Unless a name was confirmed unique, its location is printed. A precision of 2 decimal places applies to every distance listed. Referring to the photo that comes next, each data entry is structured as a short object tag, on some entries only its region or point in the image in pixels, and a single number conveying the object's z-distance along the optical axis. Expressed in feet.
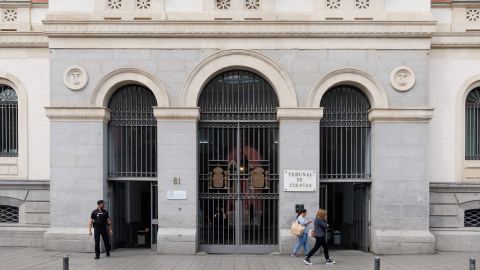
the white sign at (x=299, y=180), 46.32
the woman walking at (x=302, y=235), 43.01
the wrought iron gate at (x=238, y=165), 47.98
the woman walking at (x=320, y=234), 41.47
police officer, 43.16
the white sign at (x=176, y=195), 46.39
